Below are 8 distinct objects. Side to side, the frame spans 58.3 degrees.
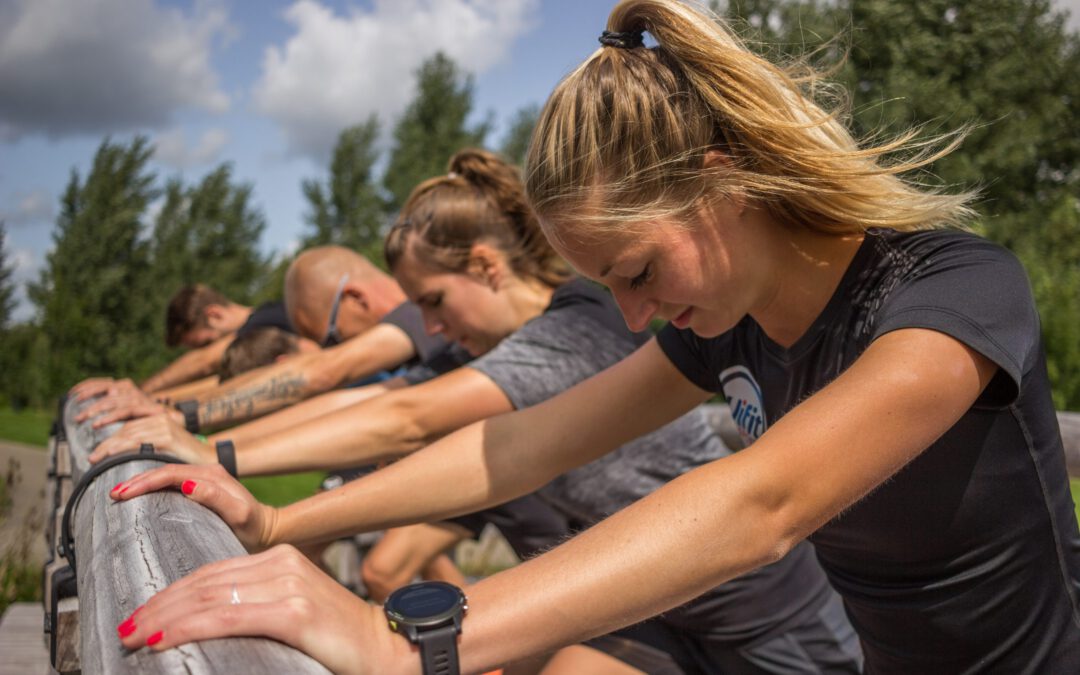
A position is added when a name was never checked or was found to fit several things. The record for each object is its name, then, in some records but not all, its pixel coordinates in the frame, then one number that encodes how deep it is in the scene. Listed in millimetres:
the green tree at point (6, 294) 26906
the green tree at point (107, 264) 23516
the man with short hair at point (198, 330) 6555
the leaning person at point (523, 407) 2215
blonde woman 1177
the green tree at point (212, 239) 26734
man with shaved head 3926
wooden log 908
